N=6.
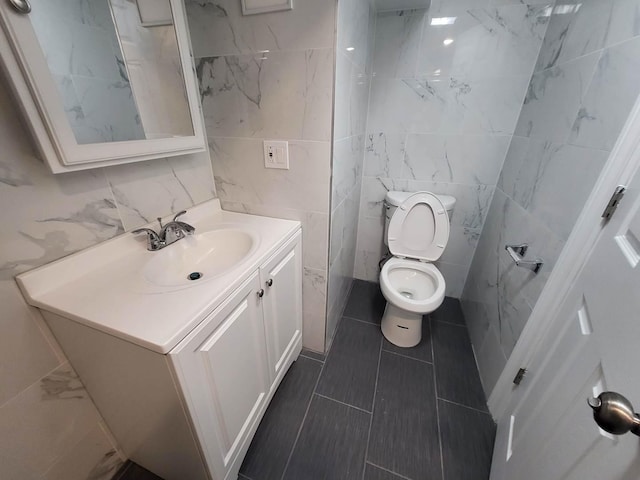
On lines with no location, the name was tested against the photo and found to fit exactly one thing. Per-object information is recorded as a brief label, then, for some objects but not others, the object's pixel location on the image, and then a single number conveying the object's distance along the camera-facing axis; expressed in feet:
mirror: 2.26
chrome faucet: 3.14
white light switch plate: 3.75
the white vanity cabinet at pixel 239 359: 2.26
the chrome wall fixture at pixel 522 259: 3.42
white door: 1.60
